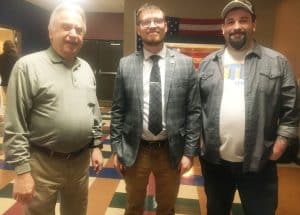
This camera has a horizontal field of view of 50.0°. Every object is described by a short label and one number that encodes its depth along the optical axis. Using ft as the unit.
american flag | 15.56
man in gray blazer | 5.94
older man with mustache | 4.91
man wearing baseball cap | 5.43
